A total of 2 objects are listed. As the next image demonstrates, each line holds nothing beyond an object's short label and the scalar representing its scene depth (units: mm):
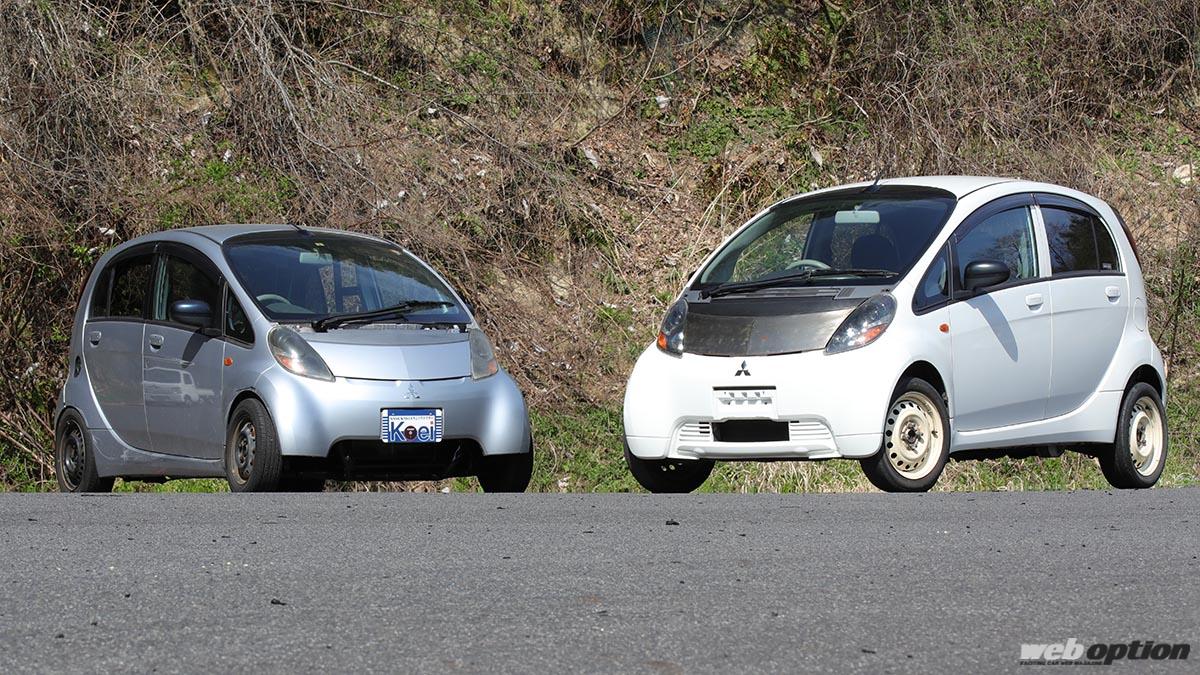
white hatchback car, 18203
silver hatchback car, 18797
